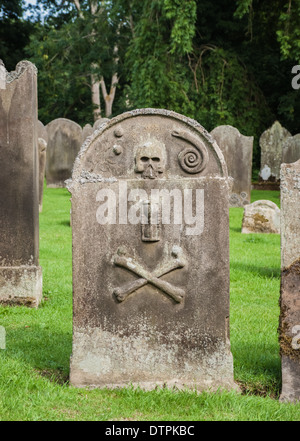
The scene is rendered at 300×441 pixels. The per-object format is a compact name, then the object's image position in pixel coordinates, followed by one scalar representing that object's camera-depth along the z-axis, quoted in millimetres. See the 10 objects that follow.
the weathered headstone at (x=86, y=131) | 19216
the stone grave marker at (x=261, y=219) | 11969
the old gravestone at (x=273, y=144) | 20781
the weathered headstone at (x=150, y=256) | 4555
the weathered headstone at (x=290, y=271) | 4555
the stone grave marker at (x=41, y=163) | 13442
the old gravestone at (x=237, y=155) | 16172
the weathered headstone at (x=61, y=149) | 20297
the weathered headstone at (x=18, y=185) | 6977
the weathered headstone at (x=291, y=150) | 16453
